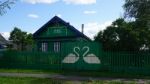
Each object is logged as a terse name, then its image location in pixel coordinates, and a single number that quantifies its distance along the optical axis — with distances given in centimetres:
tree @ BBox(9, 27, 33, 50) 2662
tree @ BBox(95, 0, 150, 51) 1325
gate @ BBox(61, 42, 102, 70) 1342
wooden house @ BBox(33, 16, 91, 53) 1992
